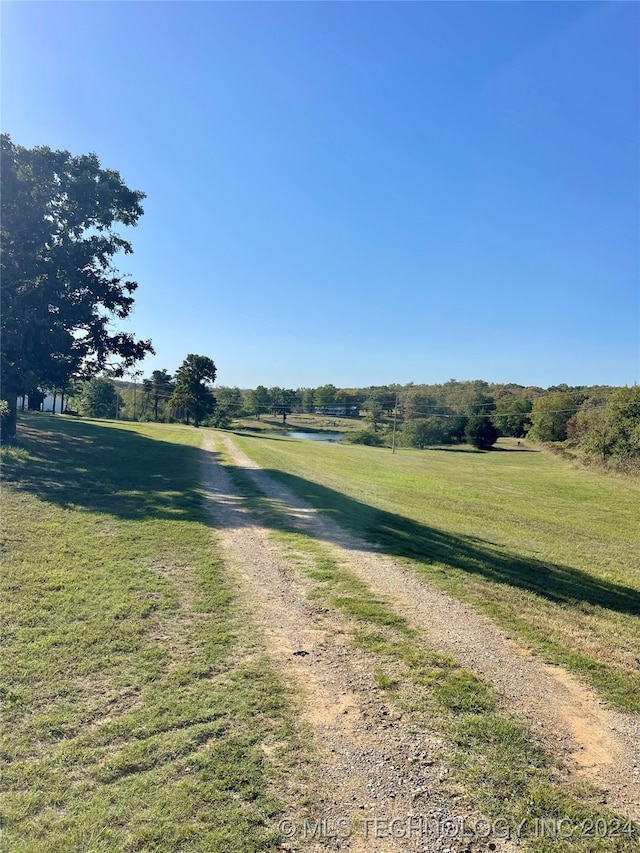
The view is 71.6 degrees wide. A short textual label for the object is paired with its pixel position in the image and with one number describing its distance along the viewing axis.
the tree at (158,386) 92.38
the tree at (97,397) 72.38
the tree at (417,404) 88.94
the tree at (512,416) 83.19
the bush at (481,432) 83.25
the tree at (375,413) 100.69
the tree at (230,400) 108.75
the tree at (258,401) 117.44
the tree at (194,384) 75.38
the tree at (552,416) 70.56
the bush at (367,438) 88.38
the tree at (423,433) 85.94
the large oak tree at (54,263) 15.58
